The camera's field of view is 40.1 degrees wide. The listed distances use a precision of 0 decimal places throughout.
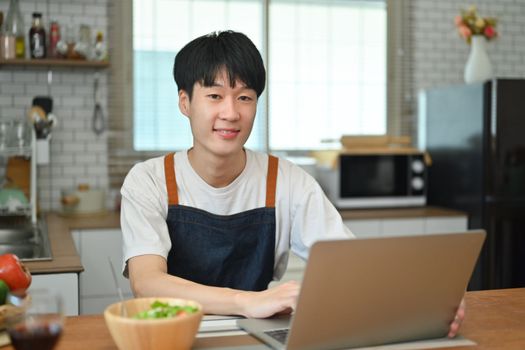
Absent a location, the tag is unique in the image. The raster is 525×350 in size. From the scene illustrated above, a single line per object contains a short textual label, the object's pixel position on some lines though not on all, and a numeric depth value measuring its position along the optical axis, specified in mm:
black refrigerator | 3896
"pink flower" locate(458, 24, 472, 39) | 4203
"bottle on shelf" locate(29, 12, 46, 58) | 3721
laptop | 1181
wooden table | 1354
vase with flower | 4176
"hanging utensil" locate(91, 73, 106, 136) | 4027
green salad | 1250
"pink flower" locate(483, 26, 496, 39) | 4195
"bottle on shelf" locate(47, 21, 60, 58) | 3812
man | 1954
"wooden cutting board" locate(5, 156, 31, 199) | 3641
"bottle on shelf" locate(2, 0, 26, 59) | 3698
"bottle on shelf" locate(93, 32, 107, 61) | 3842
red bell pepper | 1560
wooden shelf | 3672
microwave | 4070
